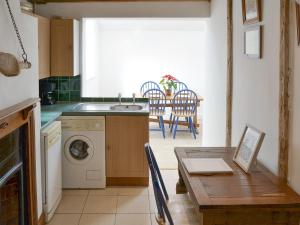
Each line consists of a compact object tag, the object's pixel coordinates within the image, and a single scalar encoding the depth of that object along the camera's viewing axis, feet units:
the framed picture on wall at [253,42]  7.30
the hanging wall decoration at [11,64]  5.87
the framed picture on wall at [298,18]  5.60
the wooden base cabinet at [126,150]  10.92
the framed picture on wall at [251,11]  7.34
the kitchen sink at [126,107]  12.06
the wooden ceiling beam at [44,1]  12.13
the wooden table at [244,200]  5.26
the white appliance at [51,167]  8.76
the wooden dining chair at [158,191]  5.78
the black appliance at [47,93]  12.04
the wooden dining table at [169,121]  18.10
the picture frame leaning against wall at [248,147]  6.49
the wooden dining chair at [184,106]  17.80
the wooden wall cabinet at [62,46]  11.56
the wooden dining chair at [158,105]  18.00
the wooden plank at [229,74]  9.62
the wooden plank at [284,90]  6.01
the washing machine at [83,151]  10.75
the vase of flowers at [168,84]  18.98
